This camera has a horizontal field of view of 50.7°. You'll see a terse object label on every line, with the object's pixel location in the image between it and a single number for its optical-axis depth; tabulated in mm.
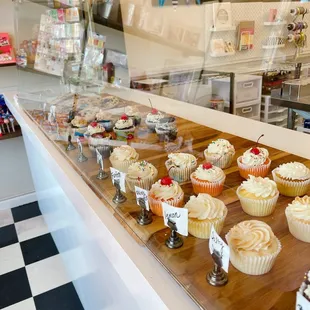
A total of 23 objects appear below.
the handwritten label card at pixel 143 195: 907
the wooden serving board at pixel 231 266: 653
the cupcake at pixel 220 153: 1255
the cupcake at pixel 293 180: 1024
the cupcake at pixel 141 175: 1089
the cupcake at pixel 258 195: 925
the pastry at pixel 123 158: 1240
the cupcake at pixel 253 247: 711
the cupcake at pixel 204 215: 831
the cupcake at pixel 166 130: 1559
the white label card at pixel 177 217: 775
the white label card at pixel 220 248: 646
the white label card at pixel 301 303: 536
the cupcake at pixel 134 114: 1780
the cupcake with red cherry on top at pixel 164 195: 938
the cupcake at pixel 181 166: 1180
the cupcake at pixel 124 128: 1592
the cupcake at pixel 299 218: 810
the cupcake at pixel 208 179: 1054
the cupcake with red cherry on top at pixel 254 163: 1153
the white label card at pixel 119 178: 1023
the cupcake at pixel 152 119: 1689
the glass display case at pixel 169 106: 805
